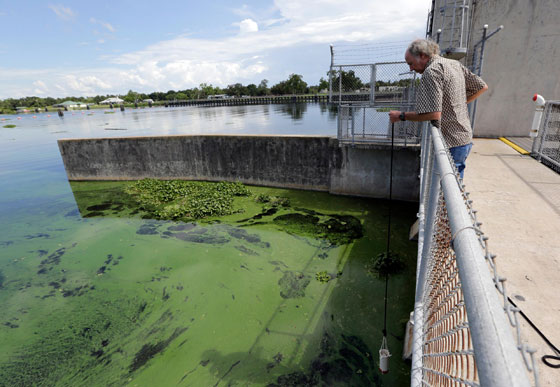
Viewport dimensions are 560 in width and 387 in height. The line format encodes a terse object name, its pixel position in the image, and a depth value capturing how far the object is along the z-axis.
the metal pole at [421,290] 1.58
